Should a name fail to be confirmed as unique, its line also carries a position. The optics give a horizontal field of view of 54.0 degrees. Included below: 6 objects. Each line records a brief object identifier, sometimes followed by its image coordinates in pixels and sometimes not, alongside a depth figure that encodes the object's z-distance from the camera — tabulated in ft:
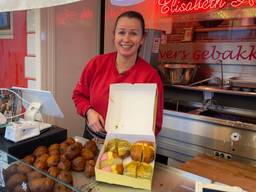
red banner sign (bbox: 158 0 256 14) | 6.79
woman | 3.73
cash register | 3.37
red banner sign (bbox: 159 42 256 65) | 6.92
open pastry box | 2.72
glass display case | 2.28
